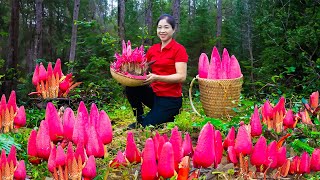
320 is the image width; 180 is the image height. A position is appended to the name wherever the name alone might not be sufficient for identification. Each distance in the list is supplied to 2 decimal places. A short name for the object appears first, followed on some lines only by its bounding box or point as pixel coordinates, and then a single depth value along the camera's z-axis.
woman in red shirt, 3.86
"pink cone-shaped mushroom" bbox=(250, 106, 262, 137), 2.38
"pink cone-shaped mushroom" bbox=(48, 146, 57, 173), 1.69
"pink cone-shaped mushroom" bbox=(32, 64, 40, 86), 3.53
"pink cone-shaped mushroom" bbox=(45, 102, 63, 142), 1.98
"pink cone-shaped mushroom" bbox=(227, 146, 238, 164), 1.98
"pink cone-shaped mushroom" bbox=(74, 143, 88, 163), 1.71
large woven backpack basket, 4.05
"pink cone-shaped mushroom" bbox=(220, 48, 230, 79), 4.06
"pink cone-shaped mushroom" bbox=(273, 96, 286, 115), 2.81
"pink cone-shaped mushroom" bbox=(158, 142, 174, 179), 1.64
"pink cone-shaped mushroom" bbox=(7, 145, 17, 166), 1.69
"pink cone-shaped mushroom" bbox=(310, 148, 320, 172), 2.00
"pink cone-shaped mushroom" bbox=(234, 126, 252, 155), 1.93
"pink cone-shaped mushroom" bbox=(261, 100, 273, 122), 2.88
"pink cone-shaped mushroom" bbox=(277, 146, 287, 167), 1.94
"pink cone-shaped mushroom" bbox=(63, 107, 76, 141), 2.01
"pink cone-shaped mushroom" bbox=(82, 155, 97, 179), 1.69
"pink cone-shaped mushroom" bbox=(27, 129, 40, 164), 1.87
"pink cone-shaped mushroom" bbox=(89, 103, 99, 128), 1.99
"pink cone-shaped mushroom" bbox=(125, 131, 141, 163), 1.91
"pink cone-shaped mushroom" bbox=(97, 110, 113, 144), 1.96
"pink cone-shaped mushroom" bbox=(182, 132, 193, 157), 1.97
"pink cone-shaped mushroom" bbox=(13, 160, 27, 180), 1.70
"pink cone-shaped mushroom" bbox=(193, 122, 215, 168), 1.77
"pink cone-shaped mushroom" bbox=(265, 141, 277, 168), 1.91
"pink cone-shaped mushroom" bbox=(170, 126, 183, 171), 1.78
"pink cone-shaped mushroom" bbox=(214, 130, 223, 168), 1.89
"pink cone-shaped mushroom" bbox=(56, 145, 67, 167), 1.68
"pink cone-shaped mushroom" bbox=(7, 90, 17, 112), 2.64
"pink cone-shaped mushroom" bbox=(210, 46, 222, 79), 3.99
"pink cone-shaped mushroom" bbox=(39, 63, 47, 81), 3.50
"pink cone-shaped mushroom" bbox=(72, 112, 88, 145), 1.90
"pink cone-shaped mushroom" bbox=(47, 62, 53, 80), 3.54
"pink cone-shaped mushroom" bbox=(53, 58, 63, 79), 3.62
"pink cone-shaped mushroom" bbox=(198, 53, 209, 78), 4.18
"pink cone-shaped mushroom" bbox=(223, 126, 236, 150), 2.12
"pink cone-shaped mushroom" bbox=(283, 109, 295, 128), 2.82
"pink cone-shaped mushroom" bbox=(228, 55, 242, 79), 4.14
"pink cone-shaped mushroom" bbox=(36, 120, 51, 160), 1.85
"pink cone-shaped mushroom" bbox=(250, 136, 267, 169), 1.87
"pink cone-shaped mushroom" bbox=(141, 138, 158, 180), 1.63
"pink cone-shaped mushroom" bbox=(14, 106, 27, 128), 2.65
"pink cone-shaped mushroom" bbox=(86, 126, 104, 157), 1.85
